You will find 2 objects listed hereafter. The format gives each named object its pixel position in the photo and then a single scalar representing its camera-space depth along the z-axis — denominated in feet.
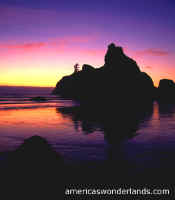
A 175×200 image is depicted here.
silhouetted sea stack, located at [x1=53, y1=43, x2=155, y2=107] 330.95
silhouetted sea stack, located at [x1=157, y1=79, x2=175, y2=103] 339.16
